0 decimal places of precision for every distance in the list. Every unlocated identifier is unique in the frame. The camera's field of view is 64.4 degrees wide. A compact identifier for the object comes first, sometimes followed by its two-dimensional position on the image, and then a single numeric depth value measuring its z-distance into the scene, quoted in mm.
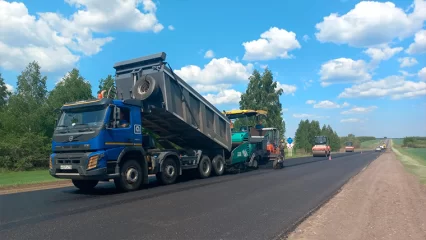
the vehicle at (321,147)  42547
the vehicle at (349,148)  70750
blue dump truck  9531
